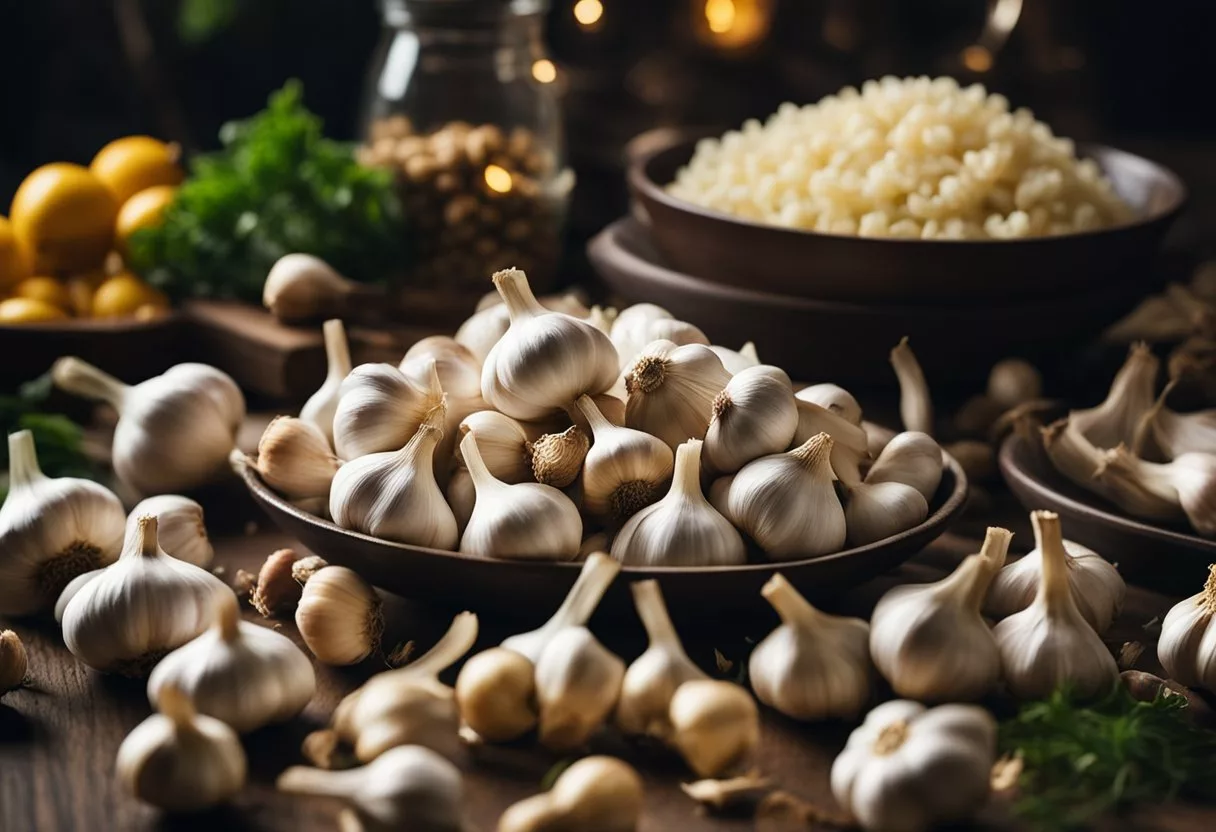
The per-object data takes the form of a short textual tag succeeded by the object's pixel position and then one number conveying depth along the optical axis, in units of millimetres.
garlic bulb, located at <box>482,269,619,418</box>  1082
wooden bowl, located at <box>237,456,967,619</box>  1005
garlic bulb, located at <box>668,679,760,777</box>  879
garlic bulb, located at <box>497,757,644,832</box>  811
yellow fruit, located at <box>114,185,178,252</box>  1816
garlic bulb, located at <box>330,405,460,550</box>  1045
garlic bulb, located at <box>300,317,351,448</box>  1262
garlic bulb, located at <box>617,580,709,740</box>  919
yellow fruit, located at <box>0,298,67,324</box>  1704
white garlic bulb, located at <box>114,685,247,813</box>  844
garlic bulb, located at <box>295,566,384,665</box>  1047
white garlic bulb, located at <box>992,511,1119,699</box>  982
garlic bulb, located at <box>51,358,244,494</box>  1375
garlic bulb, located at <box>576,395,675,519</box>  1050
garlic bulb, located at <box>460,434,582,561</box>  1016
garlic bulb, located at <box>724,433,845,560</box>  1034
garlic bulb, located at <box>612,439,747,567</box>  1020
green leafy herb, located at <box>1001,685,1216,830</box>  890
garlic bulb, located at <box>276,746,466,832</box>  805
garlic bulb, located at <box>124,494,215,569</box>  1224
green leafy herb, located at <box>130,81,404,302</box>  1811
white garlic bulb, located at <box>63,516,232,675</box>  1022
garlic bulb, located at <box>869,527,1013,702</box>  949
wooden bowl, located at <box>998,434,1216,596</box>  1180
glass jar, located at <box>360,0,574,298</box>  1875
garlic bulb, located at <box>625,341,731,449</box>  1100
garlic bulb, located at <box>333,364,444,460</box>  1116
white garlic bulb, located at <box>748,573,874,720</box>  953
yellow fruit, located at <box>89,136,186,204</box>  1909
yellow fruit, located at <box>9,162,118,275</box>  1790
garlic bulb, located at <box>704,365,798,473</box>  1064
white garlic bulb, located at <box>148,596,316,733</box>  929
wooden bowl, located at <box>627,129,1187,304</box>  1492
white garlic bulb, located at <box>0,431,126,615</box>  1143
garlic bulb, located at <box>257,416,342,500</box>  1165
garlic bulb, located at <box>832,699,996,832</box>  827
